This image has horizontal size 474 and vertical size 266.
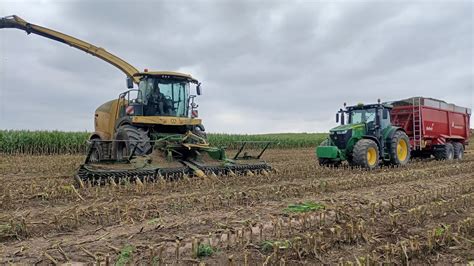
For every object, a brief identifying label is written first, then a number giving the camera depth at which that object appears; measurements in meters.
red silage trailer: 14.23
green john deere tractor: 11.45
